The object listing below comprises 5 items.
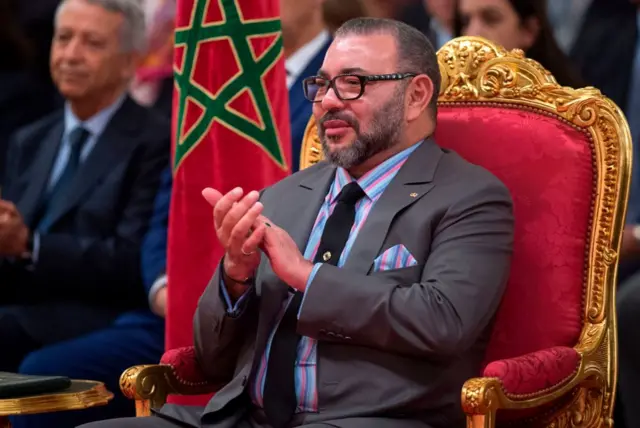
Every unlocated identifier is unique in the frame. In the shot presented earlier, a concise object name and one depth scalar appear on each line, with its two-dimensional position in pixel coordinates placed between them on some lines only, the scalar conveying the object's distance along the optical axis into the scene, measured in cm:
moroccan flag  646
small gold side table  475
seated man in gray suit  476
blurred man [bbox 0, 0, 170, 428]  765
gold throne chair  527
